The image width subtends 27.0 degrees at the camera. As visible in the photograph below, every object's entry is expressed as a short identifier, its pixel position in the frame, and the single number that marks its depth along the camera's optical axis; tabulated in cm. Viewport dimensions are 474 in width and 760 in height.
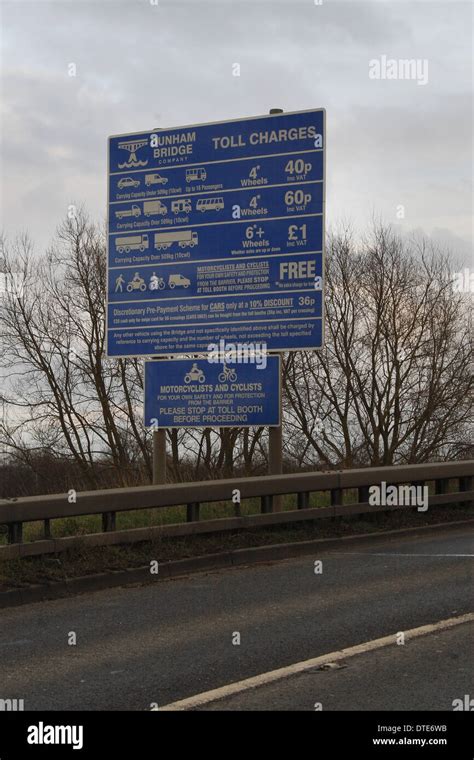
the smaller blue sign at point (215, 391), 1505
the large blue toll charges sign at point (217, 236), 1496
